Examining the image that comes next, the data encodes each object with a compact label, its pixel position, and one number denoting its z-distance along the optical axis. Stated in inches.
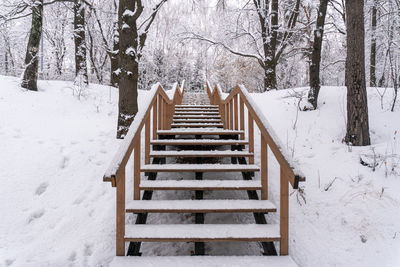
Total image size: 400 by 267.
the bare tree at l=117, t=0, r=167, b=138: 186.5
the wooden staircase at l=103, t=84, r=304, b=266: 92.7
